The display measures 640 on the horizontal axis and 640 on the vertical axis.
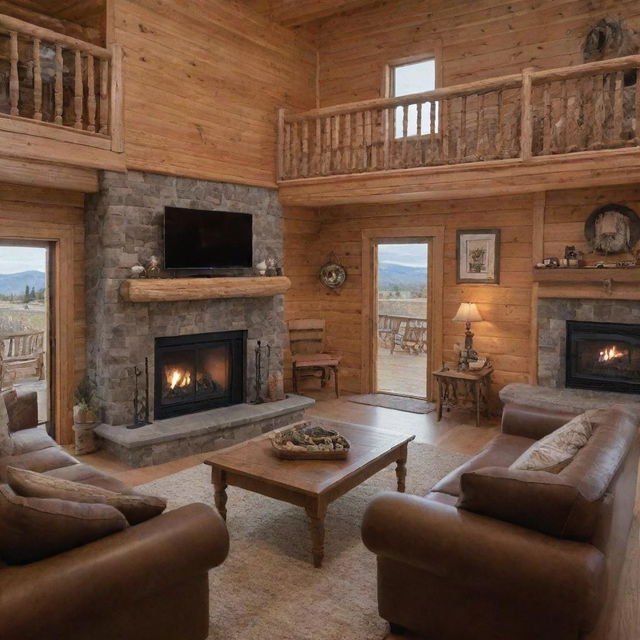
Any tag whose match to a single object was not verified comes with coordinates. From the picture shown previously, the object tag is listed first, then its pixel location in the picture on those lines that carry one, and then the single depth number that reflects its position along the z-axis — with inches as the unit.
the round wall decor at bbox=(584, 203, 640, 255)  221.8
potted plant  205.9
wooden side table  244.7
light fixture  253.1
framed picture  258.5
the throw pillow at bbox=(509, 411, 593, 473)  105.8
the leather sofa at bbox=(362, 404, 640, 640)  83.5
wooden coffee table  127.0
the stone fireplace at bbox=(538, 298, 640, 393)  225.5
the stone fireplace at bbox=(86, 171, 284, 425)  206.1
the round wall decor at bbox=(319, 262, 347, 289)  301.9
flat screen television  218.2
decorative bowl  140.6
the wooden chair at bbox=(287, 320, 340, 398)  285.3
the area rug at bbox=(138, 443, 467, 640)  107.6
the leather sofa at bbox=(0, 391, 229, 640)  74.0
